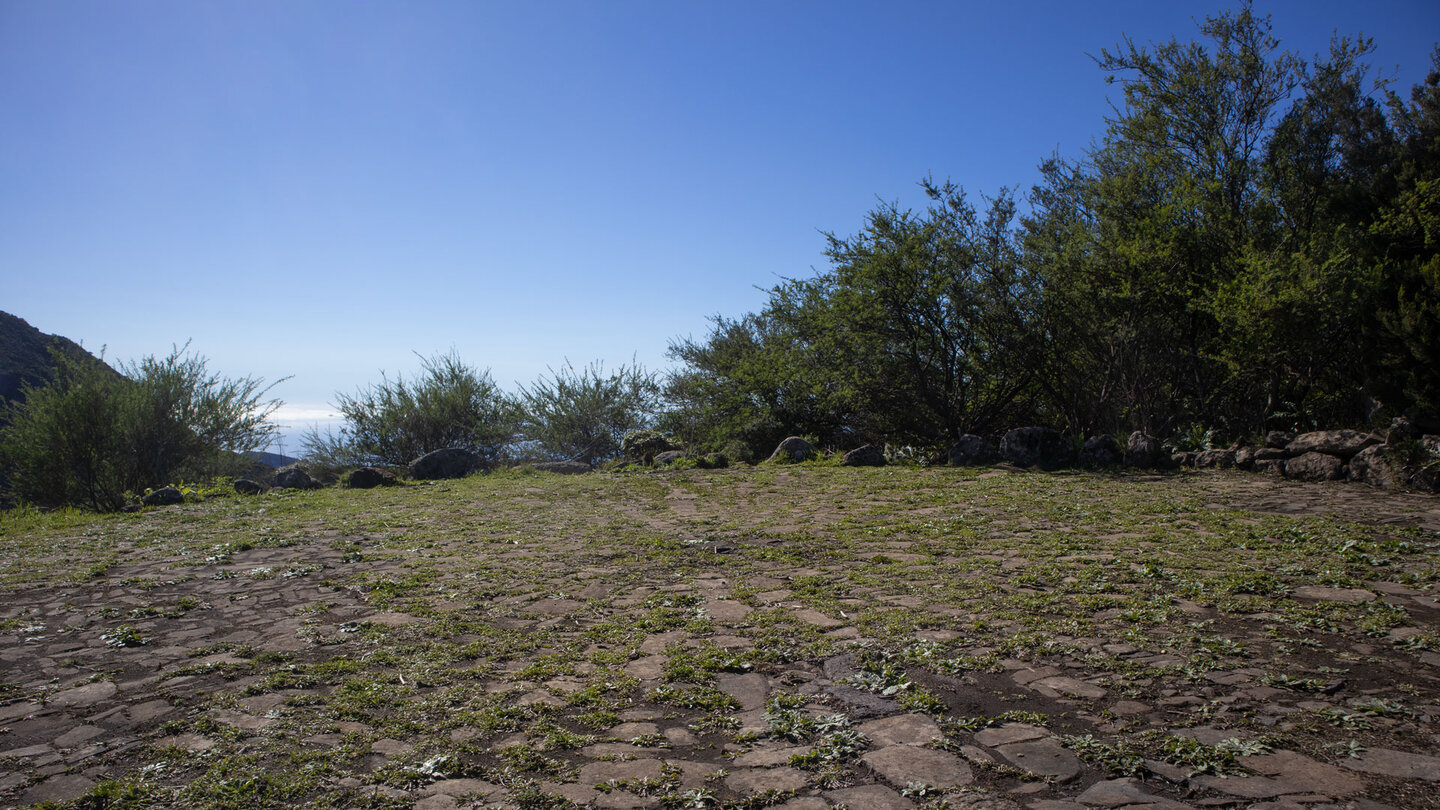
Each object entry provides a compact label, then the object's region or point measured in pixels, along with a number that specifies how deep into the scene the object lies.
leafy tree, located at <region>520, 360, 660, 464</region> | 19.89
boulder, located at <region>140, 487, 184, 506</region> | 10.34
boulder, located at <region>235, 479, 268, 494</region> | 12.27
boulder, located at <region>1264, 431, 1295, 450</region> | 8.89
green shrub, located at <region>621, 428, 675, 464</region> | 15.52
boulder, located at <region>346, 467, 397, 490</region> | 12.56
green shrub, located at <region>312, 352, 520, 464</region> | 18.55
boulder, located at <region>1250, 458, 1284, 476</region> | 8.62
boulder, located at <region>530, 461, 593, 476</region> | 14.55
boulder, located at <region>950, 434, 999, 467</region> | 11.52
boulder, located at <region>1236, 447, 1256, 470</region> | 9.06
